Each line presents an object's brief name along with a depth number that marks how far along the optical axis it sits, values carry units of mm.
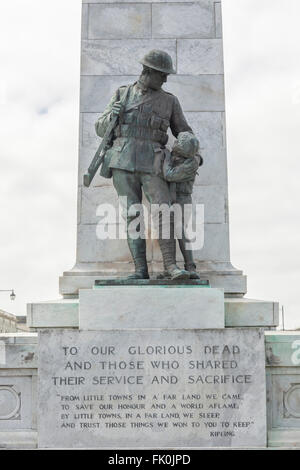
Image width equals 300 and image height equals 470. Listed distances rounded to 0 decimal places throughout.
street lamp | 37750
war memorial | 9320
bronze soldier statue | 10203
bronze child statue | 10078
